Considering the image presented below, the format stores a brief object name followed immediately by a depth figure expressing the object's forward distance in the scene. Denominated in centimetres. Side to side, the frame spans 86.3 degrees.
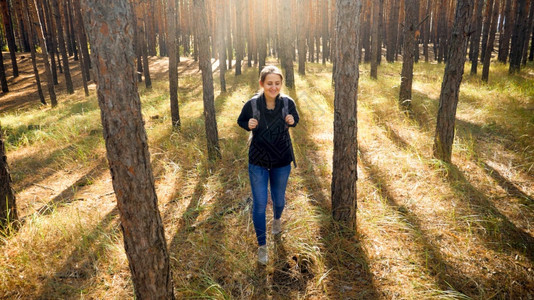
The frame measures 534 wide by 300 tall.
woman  290
